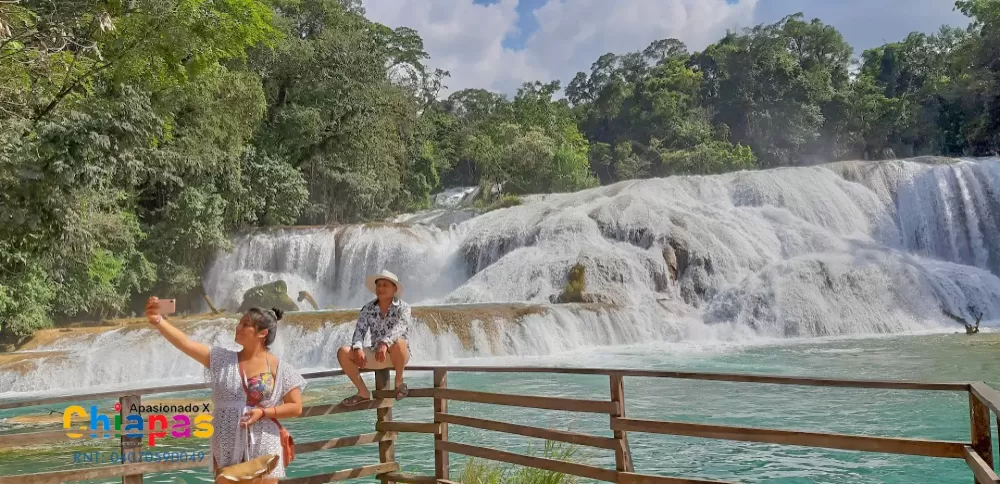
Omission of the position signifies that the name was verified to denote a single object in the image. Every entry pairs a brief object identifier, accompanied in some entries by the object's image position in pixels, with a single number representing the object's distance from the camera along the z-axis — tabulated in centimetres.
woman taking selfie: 349
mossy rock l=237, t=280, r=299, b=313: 2294
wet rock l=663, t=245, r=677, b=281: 2228
